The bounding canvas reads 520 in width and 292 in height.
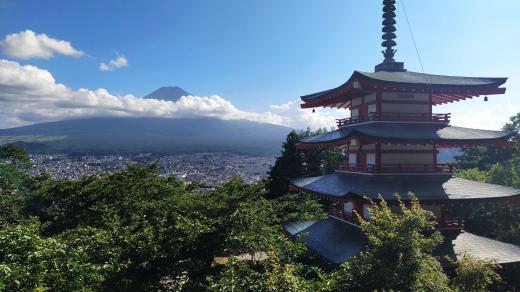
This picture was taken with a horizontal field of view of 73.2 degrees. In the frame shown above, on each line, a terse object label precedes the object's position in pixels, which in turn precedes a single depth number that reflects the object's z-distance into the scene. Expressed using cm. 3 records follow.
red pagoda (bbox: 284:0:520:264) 1644
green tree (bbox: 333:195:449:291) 1084
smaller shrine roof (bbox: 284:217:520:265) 1554
